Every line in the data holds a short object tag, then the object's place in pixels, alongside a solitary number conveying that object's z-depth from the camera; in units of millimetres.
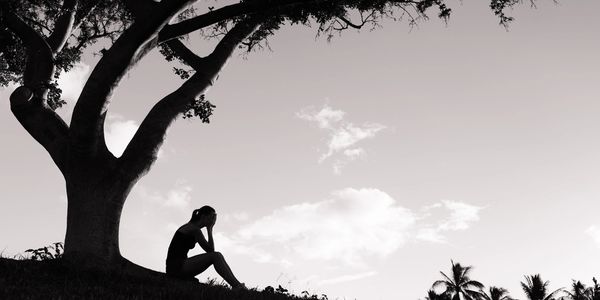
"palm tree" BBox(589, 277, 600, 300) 38969
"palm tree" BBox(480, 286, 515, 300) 56312
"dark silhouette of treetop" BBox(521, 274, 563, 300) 55344
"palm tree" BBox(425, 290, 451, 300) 54400
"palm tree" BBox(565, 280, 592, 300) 48219
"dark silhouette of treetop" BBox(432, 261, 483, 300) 60625
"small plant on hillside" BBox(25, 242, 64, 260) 8641
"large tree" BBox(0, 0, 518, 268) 8953
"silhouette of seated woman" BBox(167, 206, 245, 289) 8055
